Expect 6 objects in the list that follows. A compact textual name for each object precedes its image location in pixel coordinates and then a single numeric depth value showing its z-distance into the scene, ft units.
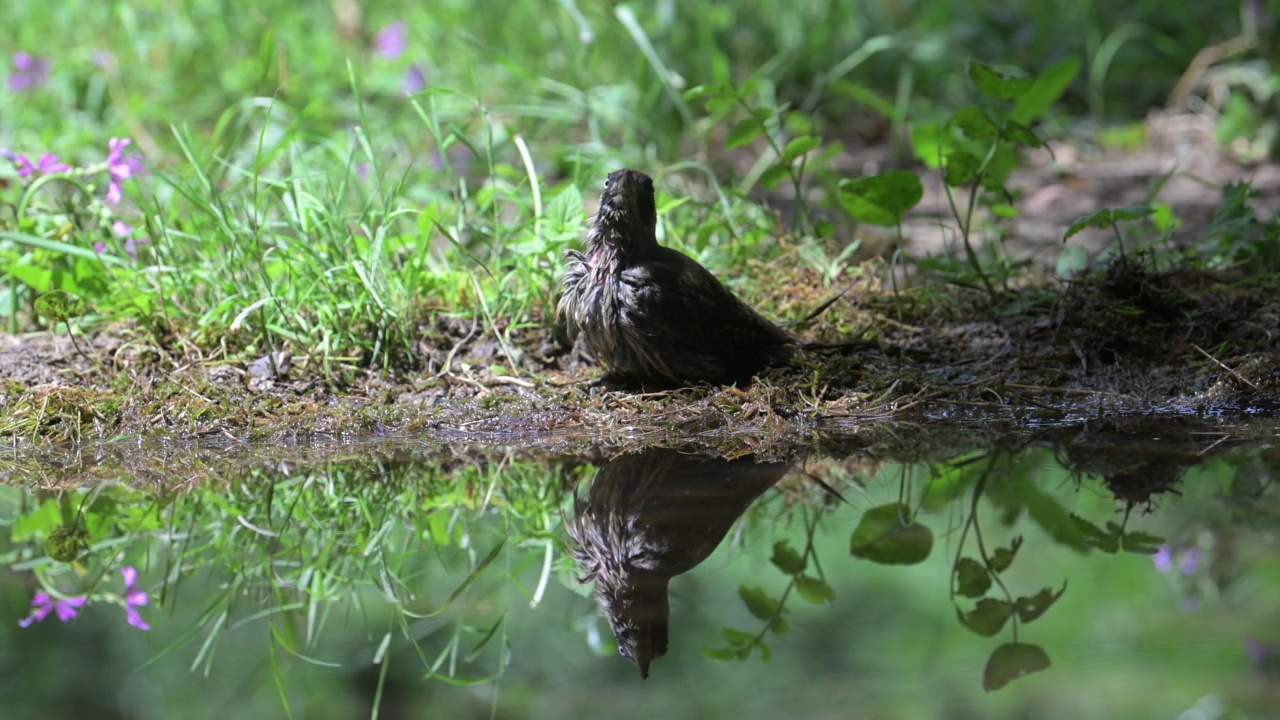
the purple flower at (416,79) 42.83
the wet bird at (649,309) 22.06
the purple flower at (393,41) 45.70
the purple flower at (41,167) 26.22
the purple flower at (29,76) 43.60
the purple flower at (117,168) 26.12
